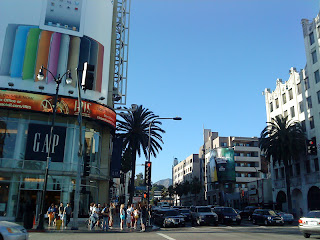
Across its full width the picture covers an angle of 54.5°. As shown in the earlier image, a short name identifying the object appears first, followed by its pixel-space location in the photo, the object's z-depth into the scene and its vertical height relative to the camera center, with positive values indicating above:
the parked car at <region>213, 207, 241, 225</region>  29.20 -1.30
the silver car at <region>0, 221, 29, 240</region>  10.91 -1.19
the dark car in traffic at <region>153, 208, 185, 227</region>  25.92 -1.47
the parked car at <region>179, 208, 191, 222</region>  35.47 -1.41
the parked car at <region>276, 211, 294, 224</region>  34.14 -1.66
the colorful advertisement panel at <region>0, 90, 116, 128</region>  31.06 +9.49
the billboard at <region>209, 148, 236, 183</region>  89.31 +9.79
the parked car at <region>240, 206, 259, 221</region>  42.67 -1.47
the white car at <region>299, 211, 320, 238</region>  15.68 -1.07
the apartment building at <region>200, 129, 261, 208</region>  93.25 +10.80
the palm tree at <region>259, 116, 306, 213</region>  48.72 +9.10
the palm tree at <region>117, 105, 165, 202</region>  42.66 +9.22
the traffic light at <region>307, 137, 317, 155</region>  25.14 +4.35
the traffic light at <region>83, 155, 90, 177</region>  21.00 +2.17
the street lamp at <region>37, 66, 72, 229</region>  20.70 -1.35
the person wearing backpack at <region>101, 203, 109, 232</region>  21.91 -1.36
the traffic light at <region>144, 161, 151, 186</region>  25.42 +2.07
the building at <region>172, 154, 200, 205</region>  124.62 +12.95
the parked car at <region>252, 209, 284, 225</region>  28.73 -1.46
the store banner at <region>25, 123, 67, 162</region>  31.73 +5.60
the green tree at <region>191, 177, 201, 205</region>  104.69 +4.44
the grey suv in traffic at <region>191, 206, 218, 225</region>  27.88 -1.42
